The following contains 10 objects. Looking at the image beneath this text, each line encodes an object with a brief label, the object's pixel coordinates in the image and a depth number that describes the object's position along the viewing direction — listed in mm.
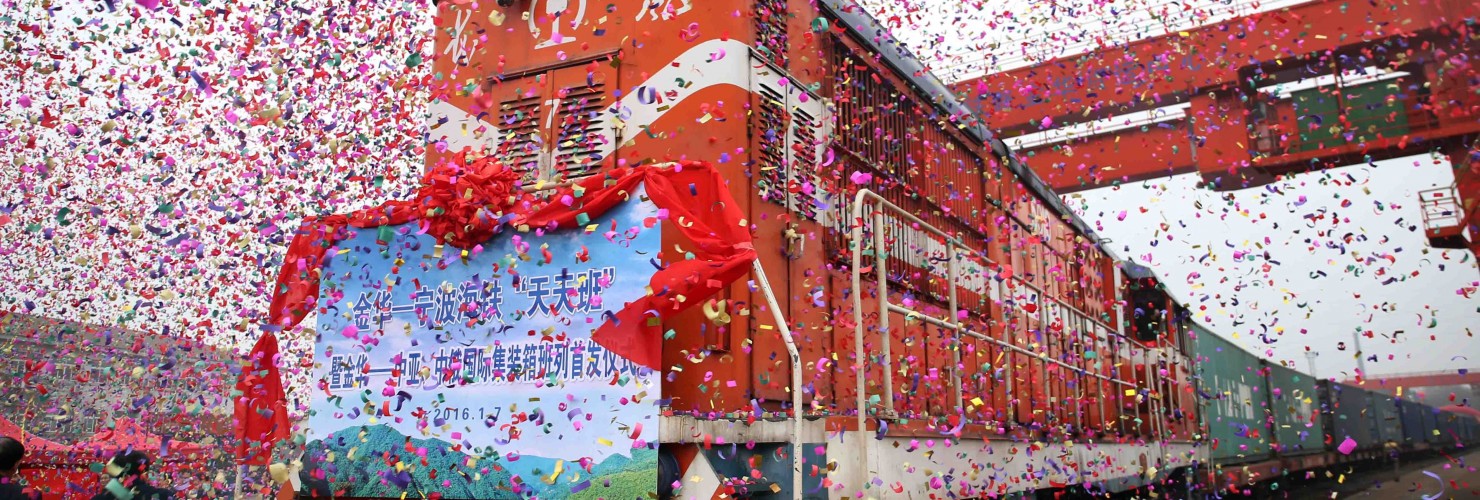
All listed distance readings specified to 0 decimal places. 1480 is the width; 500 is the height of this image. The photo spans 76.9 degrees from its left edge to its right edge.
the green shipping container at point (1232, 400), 13469
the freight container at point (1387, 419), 24605
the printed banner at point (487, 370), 3297
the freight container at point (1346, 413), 21073
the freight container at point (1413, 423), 27545
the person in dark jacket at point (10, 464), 3666
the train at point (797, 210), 3676
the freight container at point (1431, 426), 30627
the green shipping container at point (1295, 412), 17484
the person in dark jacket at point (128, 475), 3533
